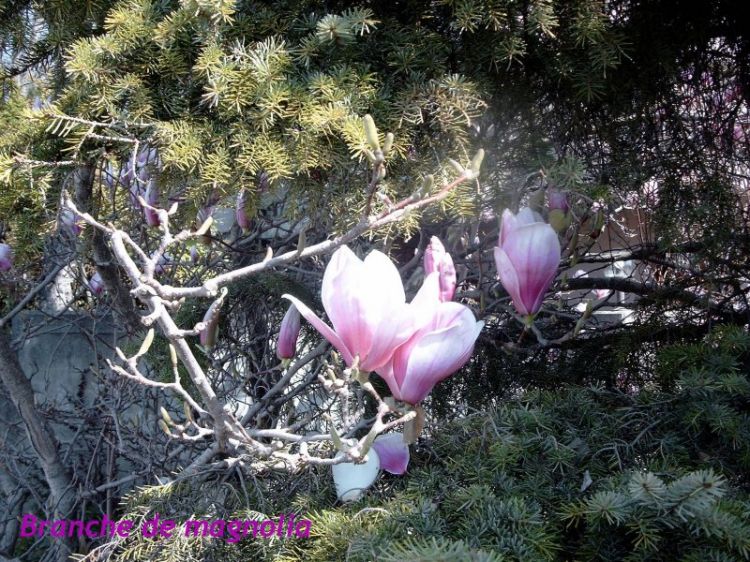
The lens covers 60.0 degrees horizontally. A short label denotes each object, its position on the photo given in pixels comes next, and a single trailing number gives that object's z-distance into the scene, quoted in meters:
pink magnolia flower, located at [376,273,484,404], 0.57
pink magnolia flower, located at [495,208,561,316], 0.68
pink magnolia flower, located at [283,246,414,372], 0.57
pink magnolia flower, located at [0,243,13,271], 1.36
